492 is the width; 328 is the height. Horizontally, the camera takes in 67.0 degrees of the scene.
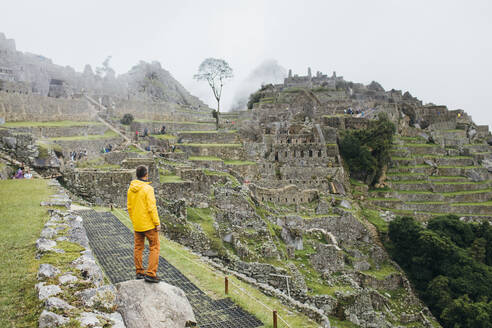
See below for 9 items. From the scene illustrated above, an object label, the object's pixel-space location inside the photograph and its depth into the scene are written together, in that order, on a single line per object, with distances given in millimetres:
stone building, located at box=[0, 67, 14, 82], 41562
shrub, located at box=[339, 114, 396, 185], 33347
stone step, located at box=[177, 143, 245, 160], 31203
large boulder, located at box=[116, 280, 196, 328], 5057
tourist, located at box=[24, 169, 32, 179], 15608
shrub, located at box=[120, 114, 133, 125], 37781
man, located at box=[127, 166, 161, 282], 5956
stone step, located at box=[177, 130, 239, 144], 33250
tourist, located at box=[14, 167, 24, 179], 15625
